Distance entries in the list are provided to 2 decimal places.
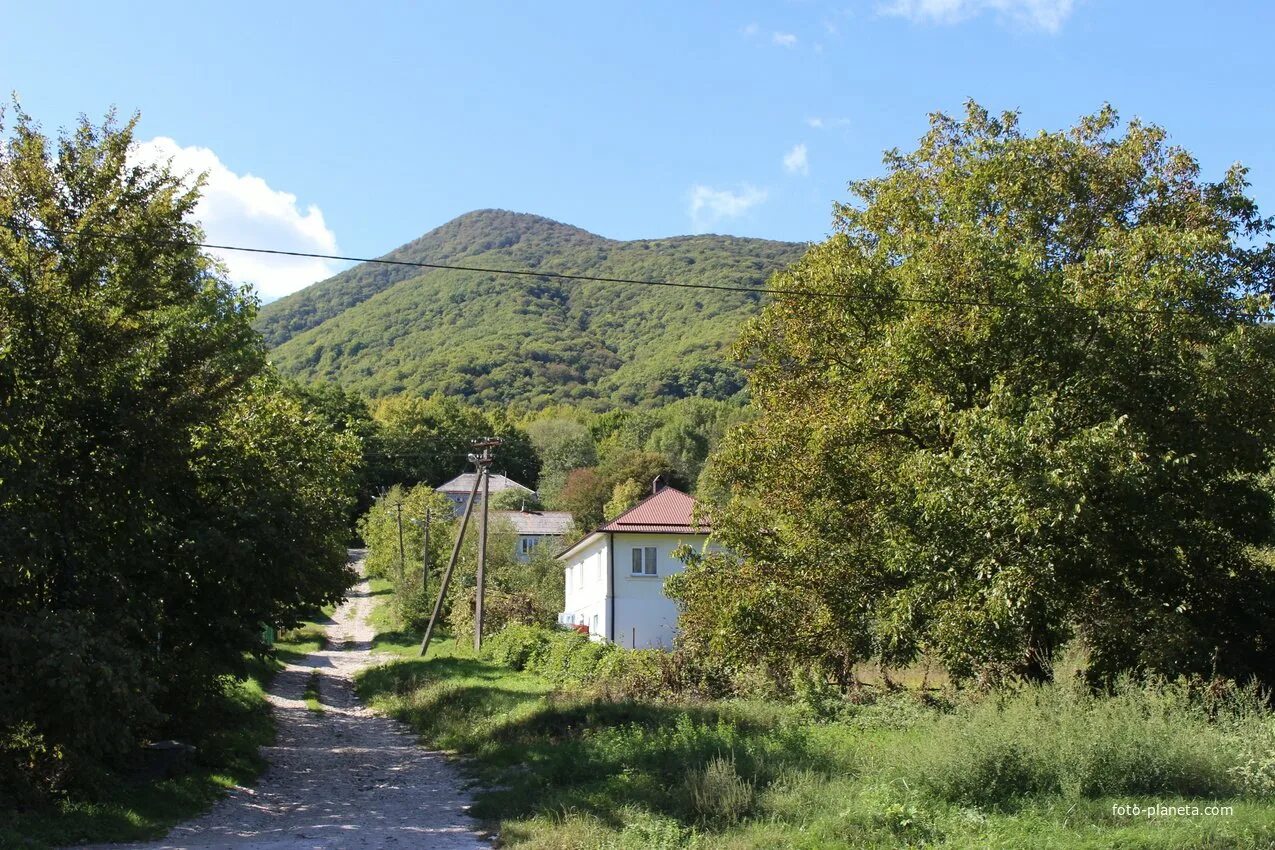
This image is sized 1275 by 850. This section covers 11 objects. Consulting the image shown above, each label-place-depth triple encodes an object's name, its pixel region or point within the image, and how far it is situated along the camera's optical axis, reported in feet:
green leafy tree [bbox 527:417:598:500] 317.42
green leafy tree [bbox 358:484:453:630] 167.43
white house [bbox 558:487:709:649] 127.34
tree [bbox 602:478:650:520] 230.89
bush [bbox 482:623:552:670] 97.09
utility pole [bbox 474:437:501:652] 115.21
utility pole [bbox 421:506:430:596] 167.76
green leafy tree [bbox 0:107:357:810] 33.96
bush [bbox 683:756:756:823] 32.65
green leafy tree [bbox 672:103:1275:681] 46.50
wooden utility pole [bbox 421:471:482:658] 121.80
